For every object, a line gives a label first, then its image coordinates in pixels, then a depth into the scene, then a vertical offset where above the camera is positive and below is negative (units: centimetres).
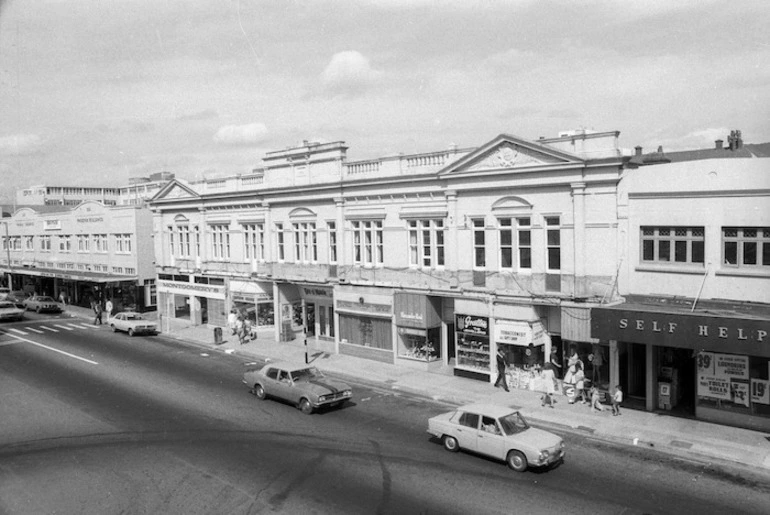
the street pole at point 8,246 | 6872 -31
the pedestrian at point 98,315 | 4525 -530
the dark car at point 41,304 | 5172 -507
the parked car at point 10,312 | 4662 -502
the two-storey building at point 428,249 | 2278 -84
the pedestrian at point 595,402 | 2106 -585
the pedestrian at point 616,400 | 2030 -562
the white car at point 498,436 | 1559 -532
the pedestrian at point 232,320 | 3822 -502
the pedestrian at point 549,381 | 2272 -557
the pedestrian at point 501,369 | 2425 -539
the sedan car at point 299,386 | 2119 -523
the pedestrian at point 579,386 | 2200 -557
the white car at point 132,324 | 3931 -527
